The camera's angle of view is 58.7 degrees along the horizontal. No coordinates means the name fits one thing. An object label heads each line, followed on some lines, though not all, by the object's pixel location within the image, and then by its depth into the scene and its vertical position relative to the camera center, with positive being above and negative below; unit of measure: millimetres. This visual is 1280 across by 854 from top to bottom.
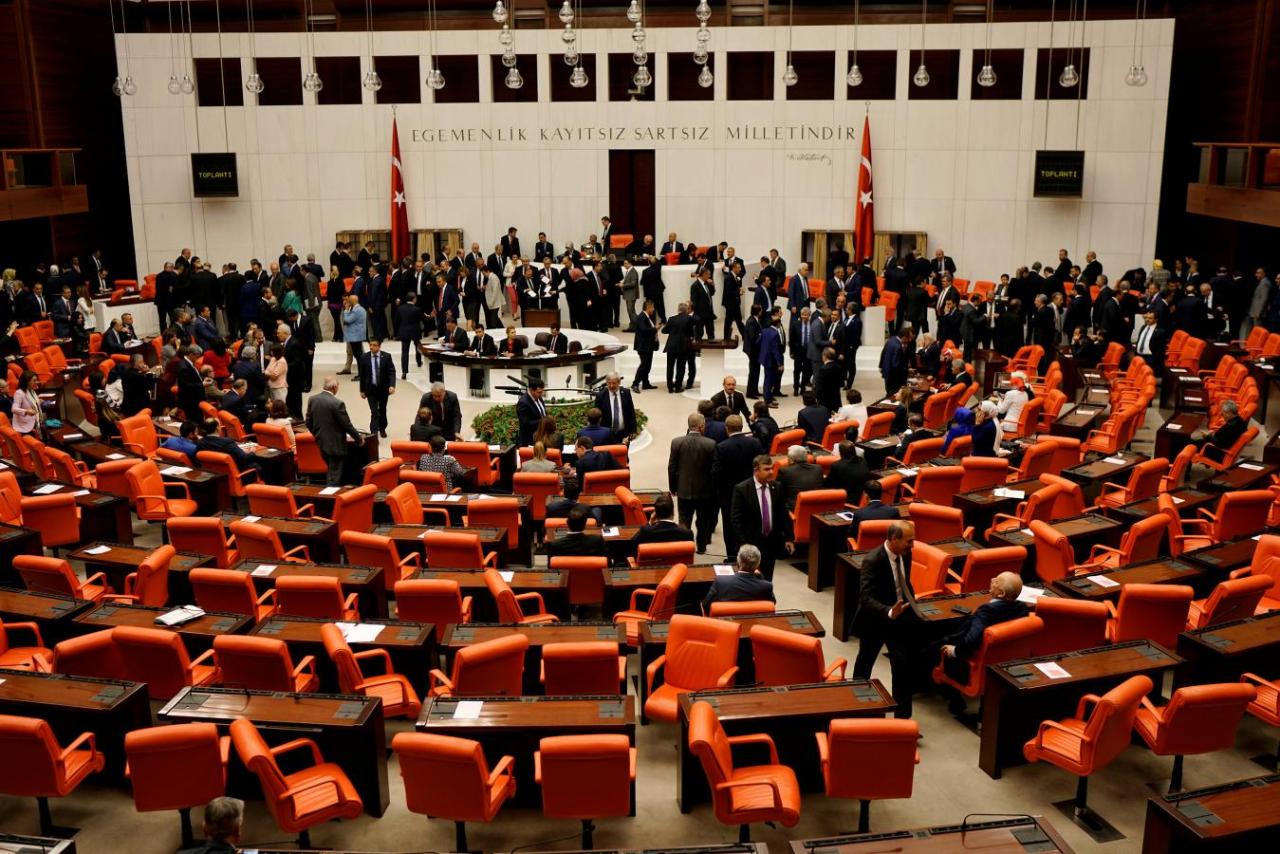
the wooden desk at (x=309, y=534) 9234 -2424
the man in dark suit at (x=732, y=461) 10336 -2051
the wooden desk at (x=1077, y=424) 12641 -2101
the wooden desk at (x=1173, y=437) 12625 -2225
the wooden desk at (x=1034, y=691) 6473 -2589
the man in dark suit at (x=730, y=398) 12336 -1786
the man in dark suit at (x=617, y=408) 12992 -1993
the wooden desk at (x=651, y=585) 8094 -2478
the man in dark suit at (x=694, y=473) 10412 -2191
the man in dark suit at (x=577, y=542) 8562 -2308
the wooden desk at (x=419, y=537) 9094 -2414
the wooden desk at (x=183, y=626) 7102 -2452
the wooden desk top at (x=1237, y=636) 6895 -2461
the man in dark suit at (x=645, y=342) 16705 -1625
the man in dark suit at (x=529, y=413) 12734 -1999
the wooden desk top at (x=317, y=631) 6871 -2422
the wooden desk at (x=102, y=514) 10031 -2479
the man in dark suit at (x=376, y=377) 14266 -1797
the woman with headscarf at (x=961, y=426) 11773 -1986
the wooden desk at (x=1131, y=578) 7766 -2397
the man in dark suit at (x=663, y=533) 8875 -2321
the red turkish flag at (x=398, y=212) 23297 +403
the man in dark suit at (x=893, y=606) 6969 -2268
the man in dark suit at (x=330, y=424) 12039 -2027
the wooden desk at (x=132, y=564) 8281 -2399
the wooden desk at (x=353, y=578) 8023 -2424
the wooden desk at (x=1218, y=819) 4977 -2568
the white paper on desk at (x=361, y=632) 6887 -2427
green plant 14305 -2405
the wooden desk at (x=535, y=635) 6926 -2442
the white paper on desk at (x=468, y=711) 5918 -2487
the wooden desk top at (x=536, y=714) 5836 -2489
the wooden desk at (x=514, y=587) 8031 -2481
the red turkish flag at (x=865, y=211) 22719 +438
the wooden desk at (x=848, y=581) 8469 -2592
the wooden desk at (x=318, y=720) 5859 -2493
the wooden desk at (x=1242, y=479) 10469 -2266
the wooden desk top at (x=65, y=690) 6062 -2468
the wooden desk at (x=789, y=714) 6051 -2520
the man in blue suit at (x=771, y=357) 15883 -1740
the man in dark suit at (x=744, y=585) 7504 -2304
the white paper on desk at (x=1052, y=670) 6477 -2474
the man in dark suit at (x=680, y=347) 16828 -1702
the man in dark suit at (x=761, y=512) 9227 -2261
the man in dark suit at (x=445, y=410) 12584 -1983
